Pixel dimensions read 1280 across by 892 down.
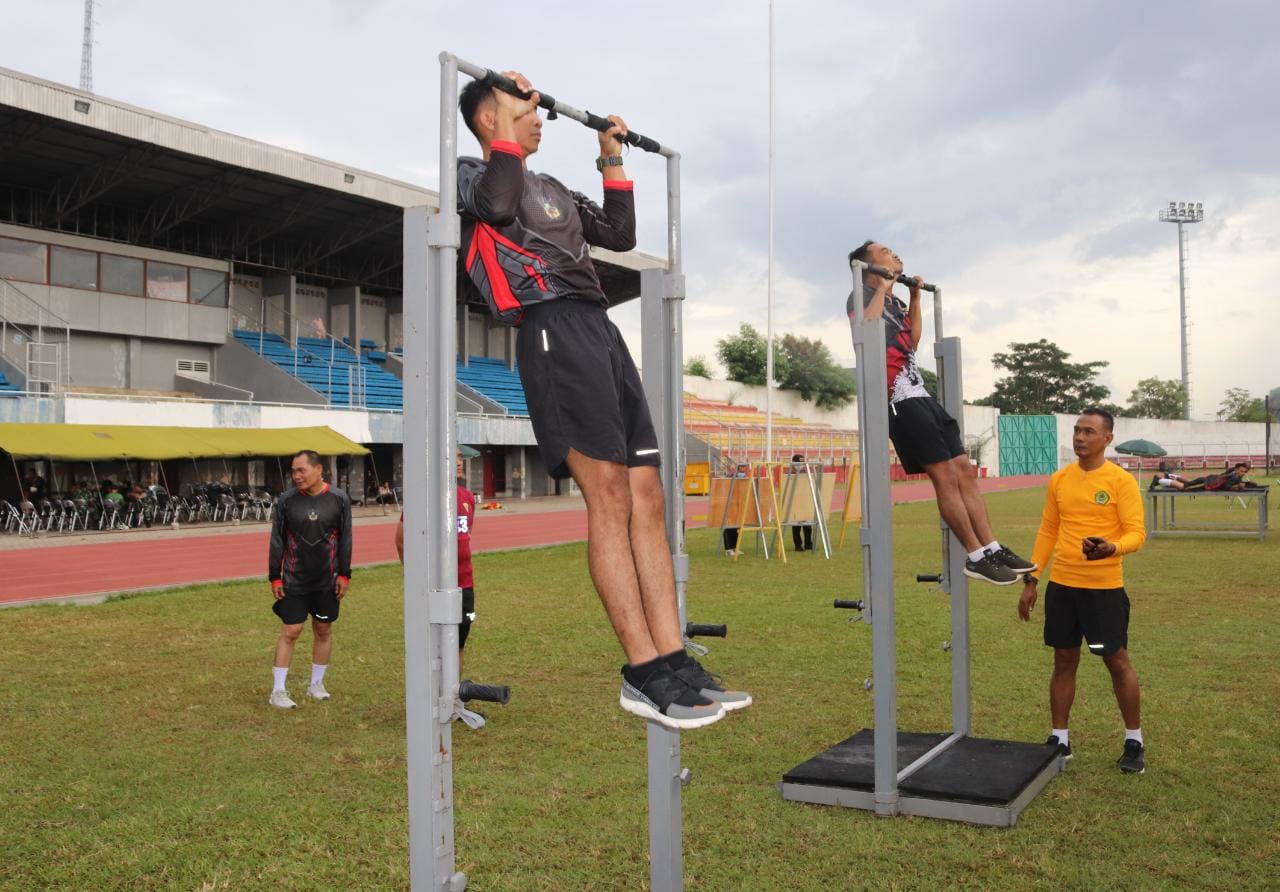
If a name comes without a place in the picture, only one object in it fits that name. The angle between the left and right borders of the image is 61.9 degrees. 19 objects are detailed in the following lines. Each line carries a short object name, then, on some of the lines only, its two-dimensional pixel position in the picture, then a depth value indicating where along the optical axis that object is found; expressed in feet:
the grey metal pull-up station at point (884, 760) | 16.57
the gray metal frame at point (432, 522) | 9.26
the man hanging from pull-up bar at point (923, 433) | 17.29
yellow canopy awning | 75.77
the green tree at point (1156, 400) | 330.34
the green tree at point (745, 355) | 259.19
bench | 60.49
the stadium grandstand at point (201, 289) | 92.02
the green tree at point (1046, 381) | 290.35
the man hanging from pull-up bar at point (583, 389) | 9.84
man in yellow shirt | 19.20
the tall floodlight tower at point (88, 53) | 158.30
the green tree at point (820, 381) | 220.84
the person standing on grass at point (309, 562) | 25.67
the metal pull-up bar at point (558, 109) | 10.19
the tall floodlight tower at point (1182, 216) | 273.75
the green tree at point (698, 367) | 265.95
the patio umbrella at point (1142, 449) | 128.26
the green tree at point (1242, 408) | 333.83
